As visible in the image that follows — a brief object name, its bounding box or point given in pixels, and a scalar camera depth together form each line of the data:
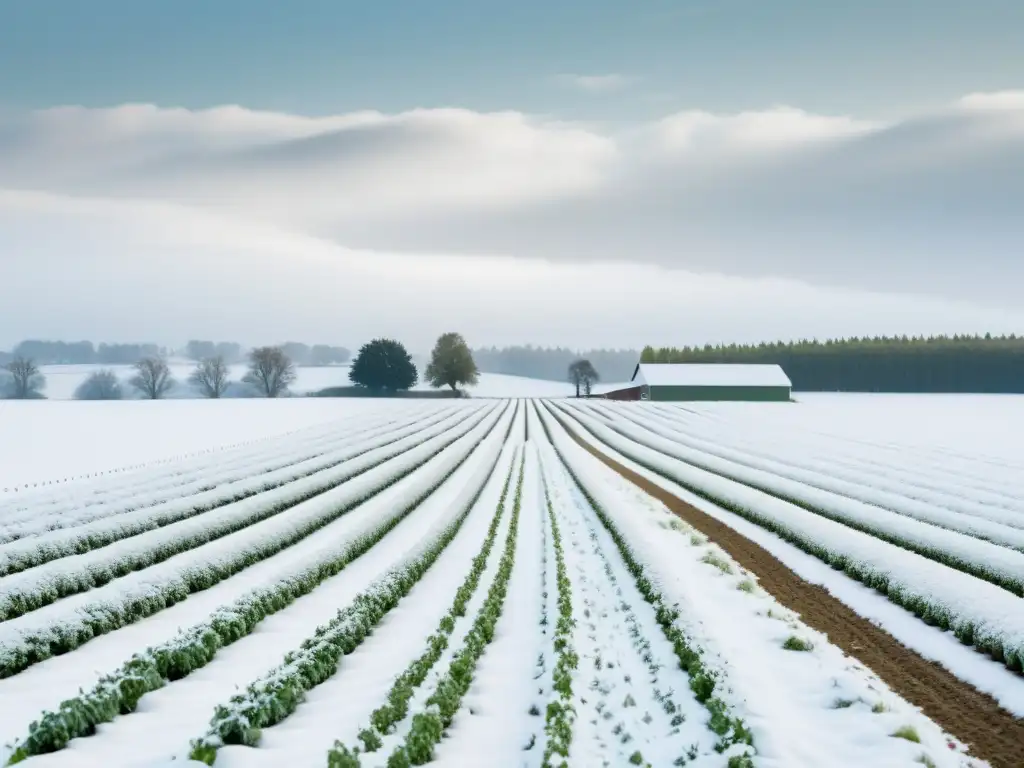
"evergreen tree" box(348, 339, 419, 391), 136.00
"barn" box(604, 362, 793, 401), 112.19
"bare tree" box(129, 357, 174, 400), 146.75
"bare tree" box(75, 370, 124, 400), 157.12
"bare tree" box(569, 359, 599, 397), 174.50
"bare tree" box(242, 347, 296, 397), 147.50
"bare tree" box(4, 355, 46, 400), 144.62
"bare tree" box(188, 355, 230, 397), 152.62
